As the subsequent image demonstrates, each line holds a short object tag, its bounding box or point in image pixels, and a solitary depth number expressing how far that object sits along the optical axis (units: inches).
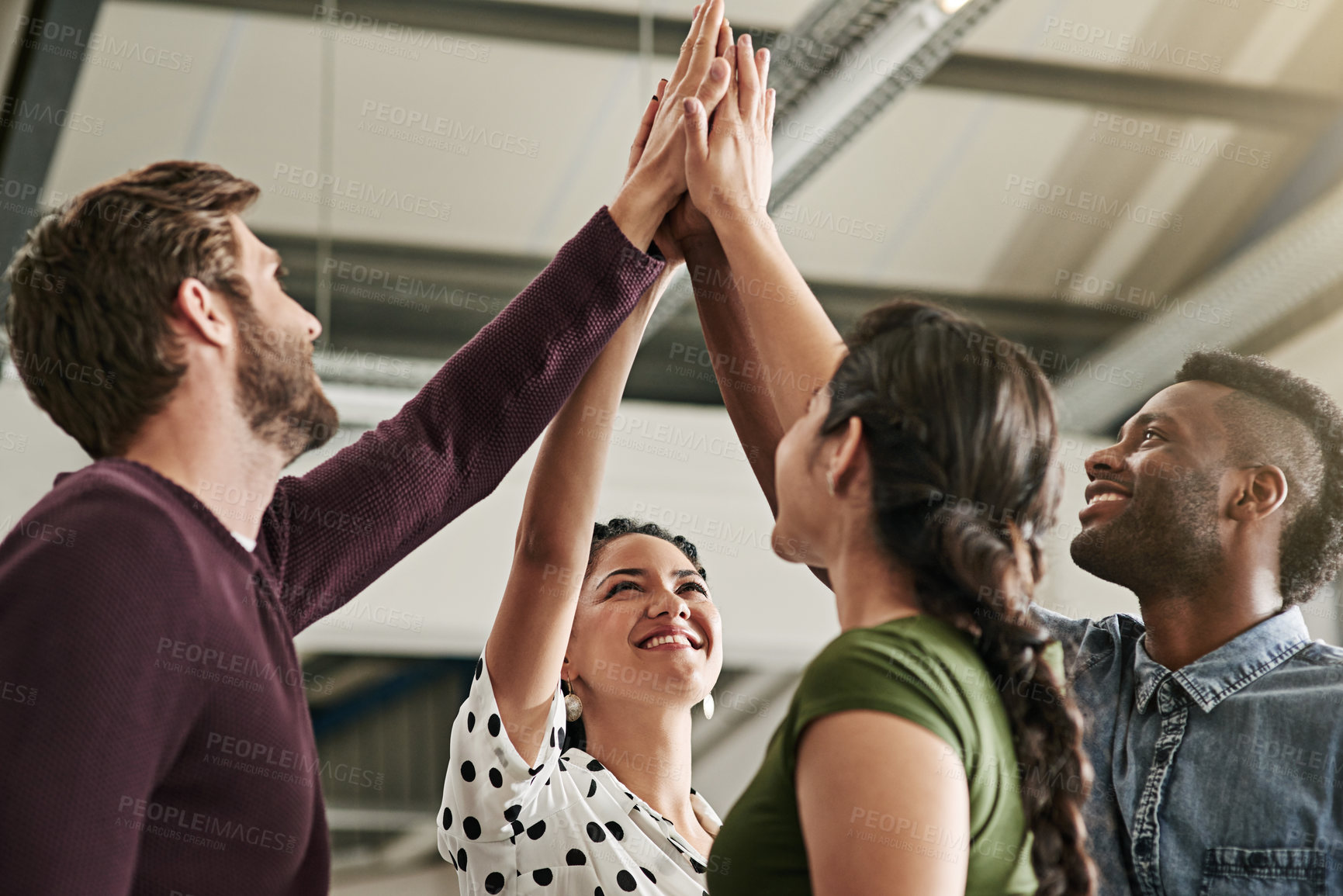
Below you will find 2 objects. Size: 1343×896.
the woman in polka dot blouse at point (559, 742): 74.5
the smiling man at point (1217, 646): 65.9
